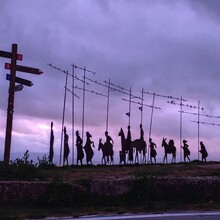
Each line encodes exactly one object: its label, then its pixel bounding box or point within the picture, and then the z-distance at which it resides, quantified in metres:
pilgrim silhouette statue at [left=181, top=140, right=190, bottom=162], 21.12
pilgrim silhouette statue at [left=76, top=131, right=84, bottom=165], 19.12
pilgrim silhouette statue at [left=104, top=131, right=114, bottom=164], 19.44
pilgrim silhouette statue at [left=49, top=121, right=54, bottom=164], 18.98
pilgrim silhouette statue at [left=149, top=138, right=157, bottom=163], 20.58
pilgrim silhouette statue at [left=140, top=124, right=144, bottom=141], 20.09
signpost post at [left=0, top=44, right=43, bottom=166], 16.23
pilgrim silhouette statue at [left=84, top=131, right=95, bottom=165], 19.05
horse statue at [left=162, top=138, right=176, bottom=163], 20.72
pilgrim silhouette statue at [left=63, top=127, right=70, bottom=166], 19.22
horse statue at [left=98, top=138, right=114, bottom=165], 19.45
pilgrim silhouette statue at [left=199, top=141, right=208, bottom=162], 20.80
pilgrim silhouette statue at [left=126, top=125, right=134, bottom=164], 19.97
